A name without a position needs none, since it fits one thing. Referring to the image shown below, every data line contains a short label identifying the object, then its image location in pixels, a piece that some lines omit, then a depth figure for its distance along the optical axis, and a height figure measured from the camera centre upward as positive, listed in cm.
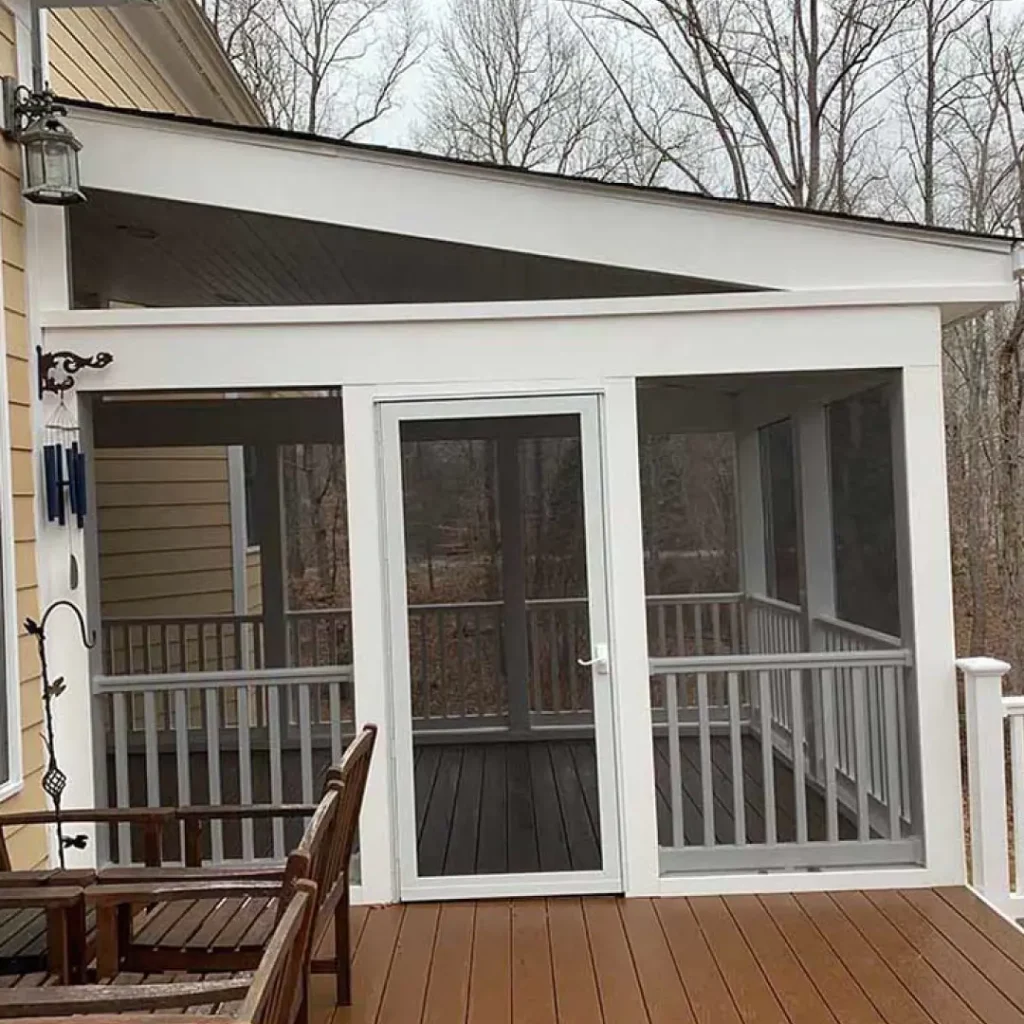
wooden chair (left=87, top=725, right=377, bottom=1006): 291 -105
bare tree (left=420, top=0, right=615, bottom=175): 1283 +487
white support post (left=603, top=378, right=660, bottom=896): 469 -49
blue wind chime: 441 +25
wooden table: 288 -101
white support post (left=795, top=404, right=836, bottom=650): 566 +2
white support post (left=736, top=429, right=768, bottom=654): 525 -6
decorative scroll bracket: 449 +69
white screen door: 470 -32
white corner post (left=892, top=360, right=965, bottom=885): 469 -49
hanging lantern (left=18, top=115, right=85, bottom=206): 415 +137
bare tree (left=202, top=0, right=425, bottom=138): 1284 +551
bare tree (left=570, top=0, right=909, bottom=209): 1228 +462
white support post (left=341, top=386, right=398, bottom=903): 467 -44
